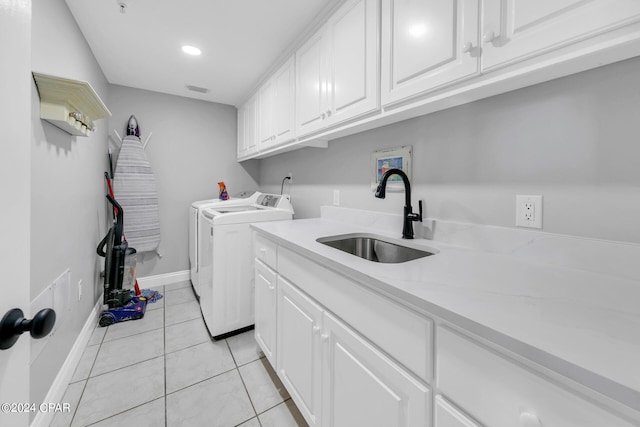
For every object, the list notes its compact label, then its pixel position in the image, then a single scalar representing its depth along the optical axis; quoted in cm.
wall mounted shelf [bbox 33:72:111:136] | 123
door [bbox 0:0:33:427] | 42
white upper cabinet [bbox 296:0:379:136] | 126
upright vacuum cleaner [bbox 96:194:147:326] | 229
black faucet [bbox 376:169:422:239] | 132
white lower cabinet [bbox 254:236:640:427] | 47
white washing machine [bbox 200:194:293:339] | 197
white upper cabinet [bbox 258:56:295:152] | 200
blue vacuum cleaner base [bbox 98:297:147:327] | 224
